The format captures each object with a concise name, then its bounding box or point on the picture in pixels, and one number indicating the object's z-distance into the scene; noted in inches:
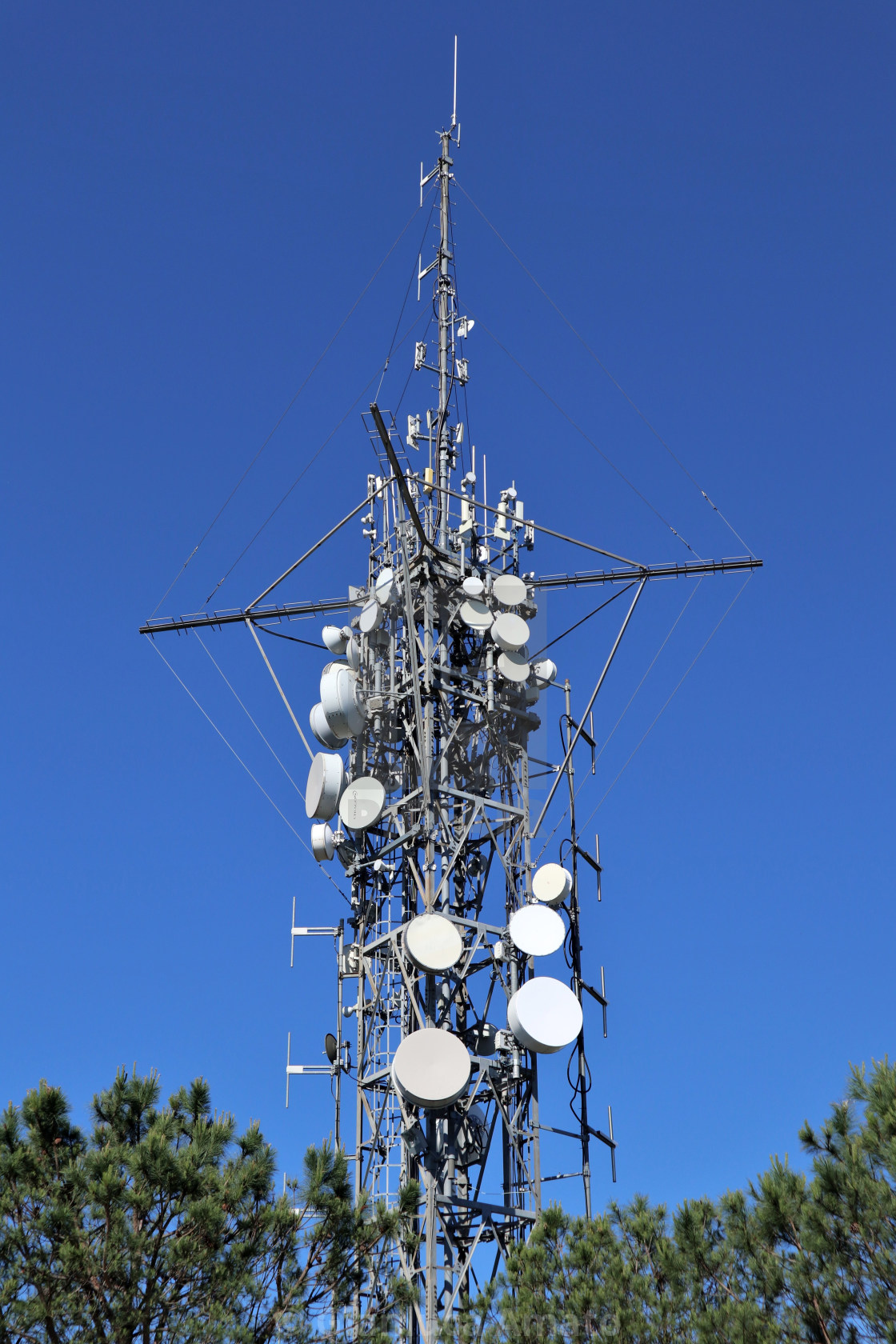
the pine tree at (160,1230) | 740.6
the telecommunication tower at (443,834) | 1106.1
